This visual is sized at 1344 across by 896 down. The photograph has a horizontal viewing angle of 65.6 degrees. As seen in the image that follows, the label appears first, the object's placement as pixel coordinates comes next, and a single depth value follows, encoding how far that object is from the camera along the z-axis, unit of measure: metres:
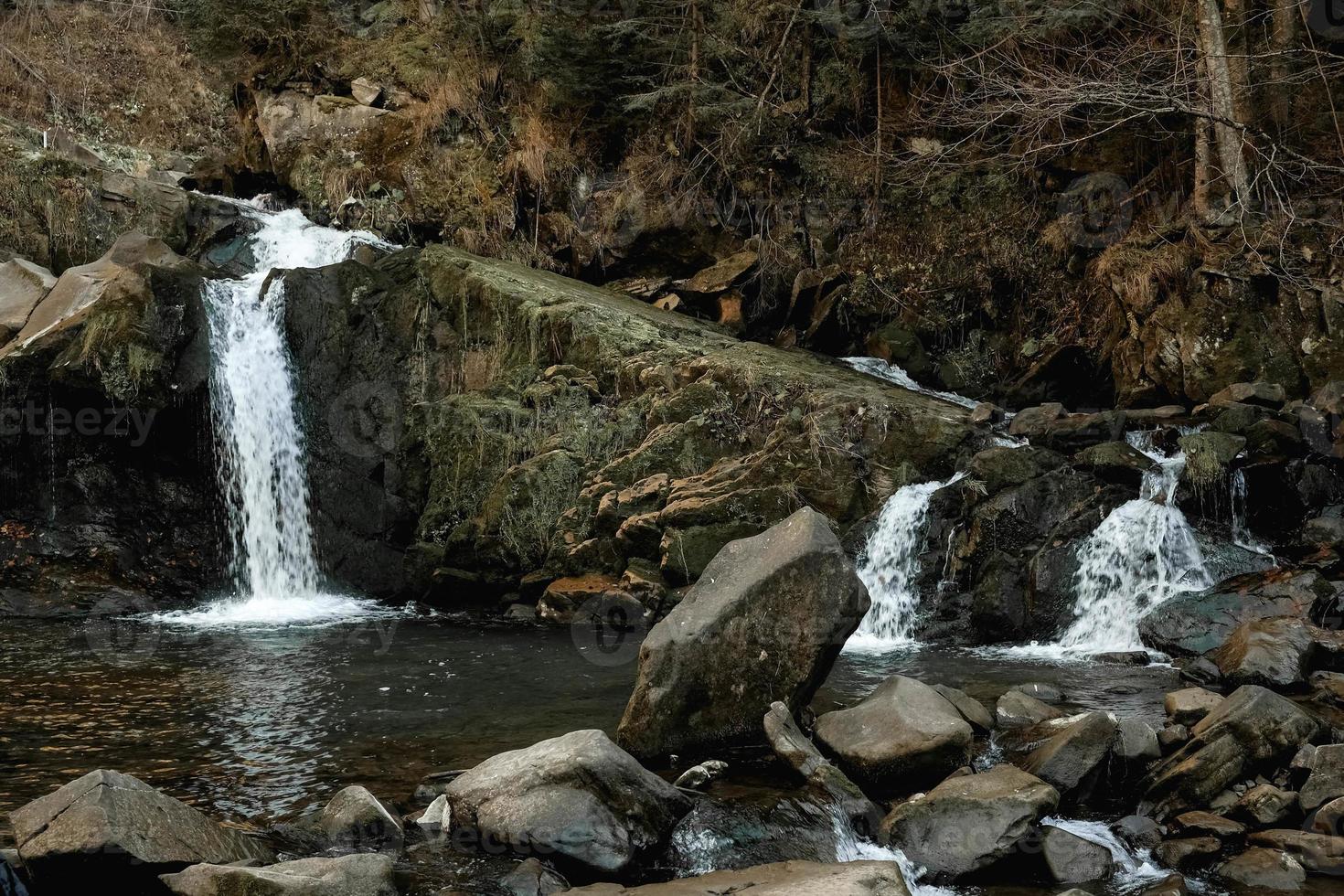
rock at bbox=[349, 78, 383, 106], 17.83
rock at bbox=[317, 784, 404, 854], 5.05
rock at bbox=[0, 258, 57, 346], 12.49
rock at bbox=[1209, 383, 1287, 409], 11.08
